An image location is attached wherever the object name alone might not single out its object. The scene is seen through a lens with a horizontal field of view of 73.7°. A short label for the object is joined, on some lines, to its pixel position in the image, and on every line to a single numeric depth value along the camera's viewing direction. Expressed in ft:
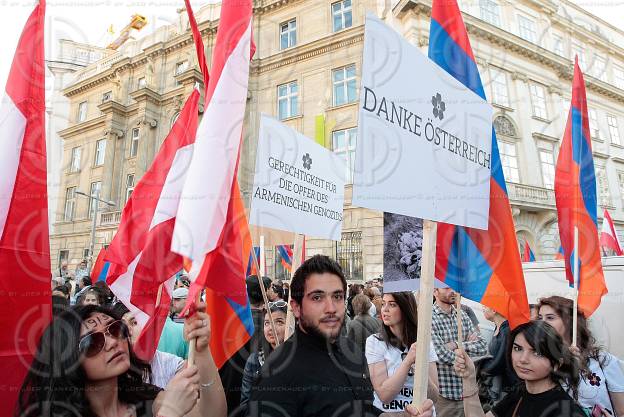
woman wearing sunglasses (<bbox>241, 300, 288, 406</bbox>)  8.32
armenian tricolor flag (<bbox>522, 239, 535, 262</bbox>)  29.66
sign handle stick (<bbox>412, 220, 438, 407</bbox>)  5.60
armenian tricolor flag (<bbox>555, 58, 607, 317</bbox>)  10.80
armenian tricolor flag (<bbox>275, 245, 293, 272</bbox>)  29.81
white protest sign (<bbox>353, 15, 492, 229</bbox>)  5.68
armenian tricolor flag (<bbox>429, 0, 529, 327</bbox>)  7.72
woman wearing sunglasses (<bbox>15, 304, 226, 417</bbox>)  4.95
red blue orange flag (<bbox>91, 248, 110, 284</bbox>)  17.27
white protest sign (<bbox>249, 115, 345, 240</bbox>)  10.07
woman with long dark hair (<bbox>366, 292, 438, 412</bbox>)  7.96
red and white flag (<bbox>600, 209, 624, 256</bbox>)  24.29
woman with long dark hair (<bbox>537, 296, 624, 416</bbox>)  8.09
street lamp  63.31
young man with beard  5.19
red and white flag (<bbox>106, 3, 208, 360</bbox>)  7.64
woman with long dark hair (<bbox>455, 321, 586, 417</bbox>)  6.48
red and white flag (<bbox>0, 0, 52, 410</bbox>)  5.47
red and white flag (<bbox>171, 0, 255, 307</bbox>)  5.96
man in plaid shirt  10.28
